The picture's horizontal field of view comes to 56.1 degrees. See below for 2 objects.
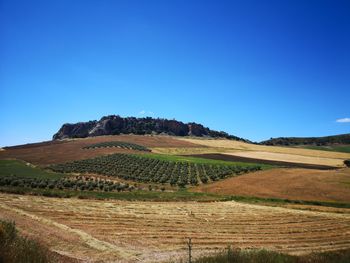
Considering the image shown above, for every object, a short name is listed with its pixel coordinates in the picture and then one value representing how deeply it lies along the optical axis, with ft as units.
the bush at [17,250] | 31.04
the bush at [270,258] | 37.06
